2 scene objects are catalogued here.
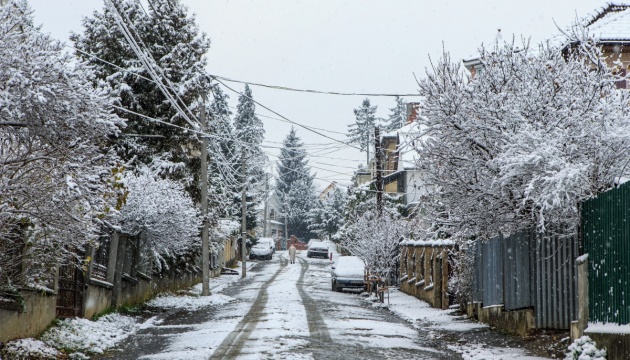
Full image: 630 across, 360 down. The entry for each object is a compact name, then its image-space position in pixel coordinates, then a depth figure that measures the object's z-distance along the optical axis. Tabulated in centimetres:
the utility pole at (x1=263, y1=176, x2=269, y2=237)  9571
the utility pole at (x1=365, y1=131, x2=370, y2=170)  9481
